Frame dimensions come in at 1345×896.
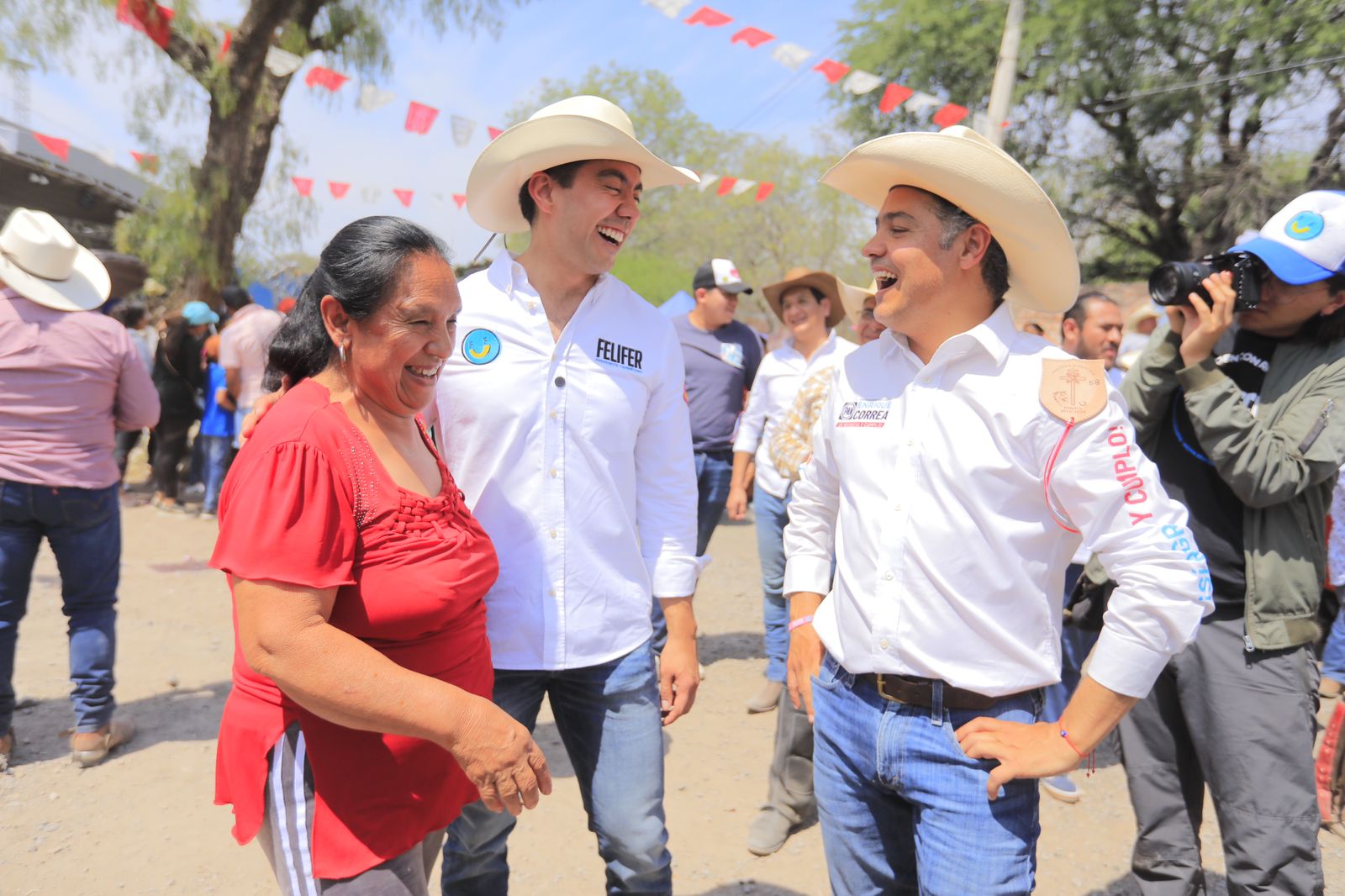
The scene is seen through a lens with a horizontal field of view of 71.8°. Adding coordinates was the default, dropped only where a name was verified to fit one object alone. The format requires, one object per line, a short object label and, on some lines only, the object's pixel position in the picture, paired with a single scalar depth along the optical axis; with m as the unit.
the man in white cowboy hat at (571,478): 2.31
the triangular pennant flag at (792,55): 9.00
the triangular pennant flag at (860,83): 9.59
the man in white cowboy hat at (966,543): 1.71
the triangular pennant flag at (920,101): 9.68
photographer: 2.35
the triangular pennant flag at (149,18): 10.72
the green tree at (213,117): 11.41
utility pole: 10.48
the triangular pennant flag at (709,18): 8.78
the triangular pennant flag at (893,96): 9.33
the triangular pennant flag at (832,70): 9.48
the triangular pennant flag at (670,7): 8.45
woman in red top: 1.56
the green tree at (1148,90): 14.48
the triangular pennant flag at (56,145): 10.90
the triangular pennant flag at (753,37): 9.11
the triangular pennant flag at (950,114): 9.66
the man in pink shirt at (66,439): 4.00
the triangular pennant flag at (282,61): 10.00
